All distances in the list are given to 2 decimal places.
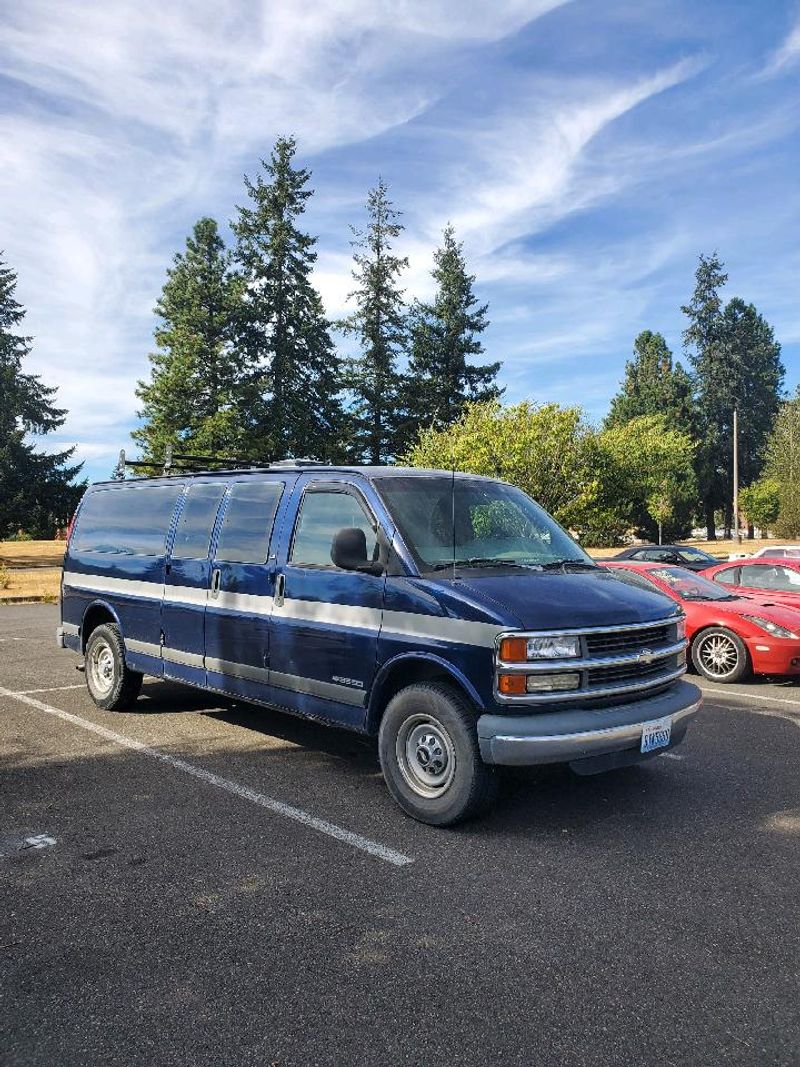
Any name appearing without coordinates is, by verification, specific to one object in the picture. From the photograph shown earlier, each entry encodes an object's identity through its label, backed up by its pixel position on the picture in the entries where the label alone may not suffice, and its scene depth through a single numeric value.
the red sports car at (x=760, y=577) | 11.73
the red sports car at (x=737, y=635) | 9.30
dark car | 22.67
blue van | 4.34
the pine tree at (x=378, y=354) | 53.59
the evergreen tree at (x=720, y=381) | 77.62
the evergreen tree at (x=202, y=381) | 46.41
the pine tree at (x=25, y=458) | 48.59
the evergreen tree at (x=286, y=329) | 48.53
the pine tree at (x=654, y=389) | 74.25
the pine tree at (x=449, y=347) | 57.62
